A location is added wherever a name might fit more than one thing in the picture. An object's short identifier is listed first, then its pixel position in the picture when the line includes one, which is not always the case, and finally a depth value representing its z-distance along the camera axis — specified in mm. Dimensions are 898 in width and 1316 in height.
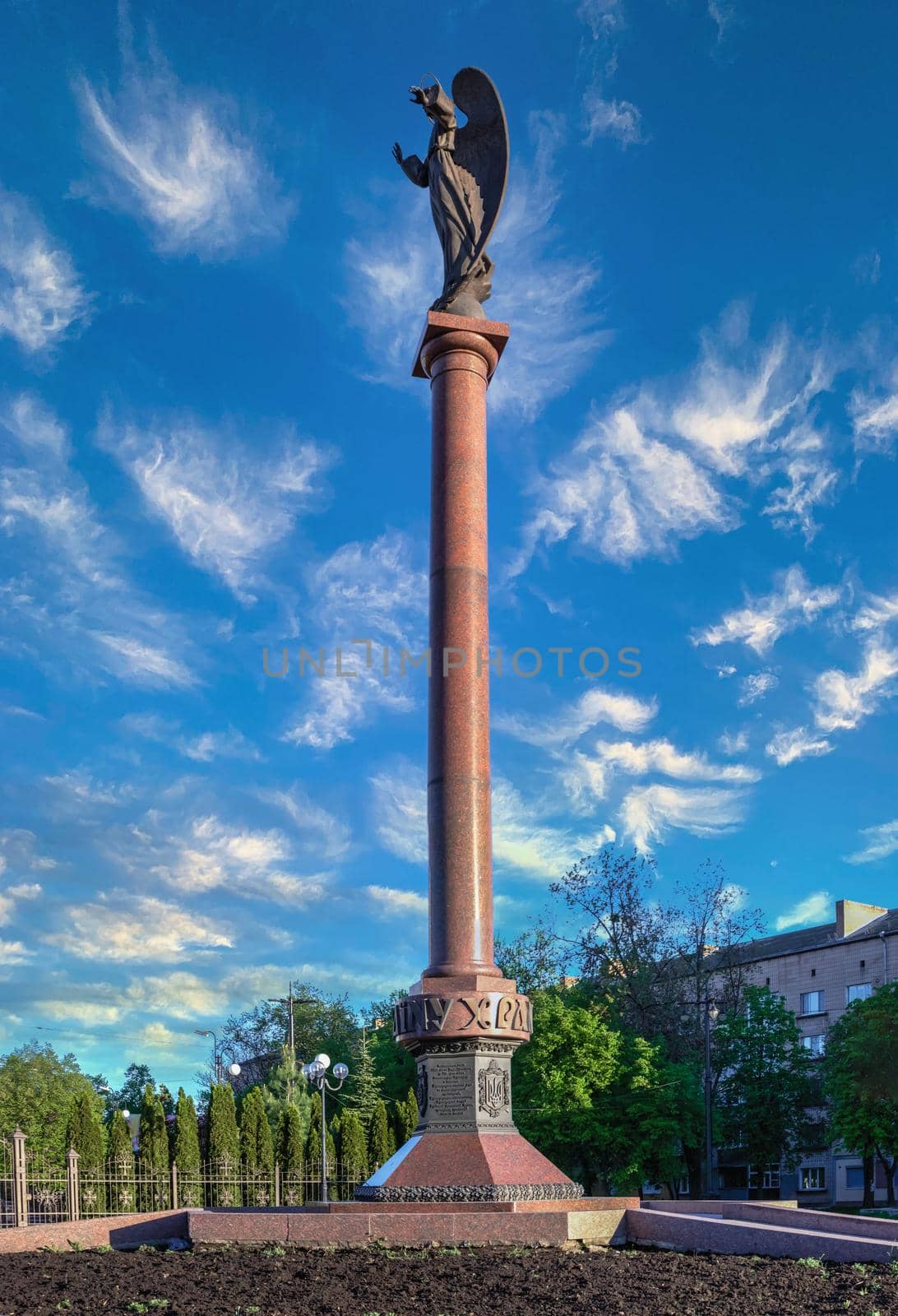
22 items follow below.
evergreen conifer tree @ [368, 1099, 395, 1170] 30828
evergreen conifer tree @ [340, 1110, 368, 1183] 30094
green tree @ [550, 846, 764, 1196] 39812
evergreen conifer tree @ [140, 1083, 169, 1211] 26984
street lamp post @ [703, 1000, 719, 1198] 35812
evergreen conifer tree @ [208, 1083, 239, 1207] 28828
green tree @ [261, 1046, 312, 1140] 40250
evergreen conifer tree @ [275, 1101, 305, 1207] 29594
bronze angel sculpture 17562
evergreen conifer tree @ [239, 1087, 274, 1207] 29375
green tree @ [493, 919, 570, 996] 42812
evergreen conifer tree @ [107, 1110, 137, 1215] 25922
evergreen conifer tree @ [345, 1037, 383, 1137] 42375
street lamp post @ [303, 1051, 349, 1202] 25266
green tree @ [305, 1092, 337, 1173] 30609
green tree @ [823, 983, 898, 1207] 35062
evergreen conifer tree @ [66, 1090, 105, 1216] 25391
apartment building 47500
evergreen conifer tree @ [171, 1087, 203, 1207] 27828
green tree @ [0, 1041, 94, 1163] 43469
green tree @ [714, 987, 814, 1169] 39938
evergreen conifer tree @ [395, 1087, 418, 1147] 31266
